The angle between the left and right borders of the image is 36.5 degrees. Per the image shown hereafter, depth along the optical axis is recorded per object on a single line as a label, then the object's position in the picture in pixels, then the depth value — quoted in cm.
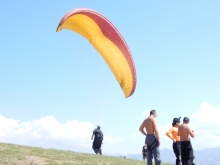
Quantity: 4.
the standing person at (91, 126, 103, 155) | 2348
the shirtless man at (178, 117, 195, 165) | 1242
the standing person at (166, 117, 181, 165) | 1349
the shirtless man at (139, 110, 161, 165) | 1095
